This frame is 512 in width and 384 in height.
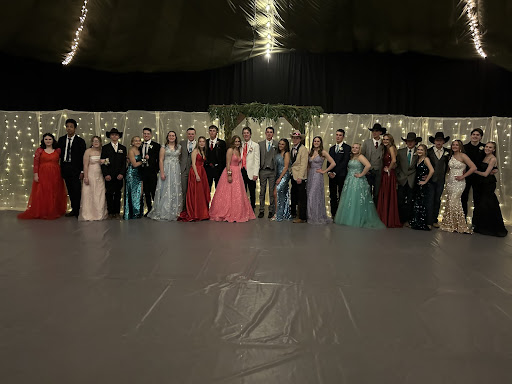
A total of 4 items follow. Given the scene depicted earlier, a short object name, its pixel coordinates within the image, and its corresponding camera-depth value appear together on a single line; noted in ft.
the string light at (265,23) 25.07
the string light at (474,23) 22.26
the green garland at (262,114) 22.08
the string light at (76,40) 23.90
